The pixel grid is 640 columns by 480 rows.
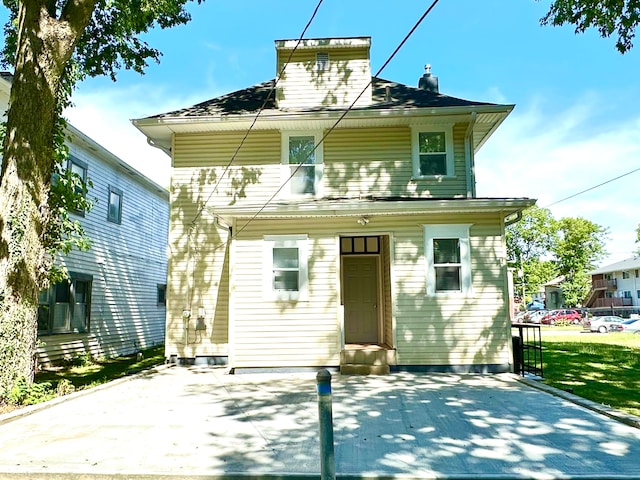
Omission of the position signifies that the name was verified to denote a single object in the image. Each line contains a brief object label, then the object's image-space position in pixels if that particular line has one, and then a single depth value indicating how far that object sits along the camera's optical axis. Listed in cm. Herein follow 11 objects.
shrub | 657
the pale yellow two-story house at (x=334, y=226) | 932
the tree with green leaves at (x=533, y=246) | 5241
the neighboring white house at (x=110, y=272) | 1219
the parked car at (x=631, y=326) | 3004
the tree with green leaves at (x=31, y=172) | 677
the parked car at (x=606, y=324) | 2988
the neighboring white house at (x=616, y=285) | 4716
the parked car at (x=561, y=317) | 4072
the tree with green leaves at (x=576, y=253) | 5438
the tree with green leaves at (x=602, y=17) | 1005
